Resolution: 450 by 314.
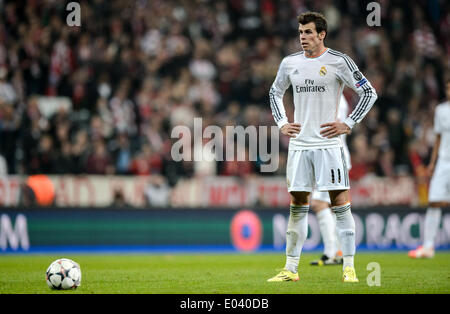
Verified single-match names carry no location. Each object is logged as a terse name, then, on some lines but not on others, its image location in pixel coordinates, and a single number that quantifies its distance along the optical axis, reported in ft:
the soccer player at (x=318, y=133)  52.19
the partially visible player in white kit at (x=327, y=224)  71.10
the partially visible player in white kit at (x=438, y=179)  82.48
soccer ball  48.70
